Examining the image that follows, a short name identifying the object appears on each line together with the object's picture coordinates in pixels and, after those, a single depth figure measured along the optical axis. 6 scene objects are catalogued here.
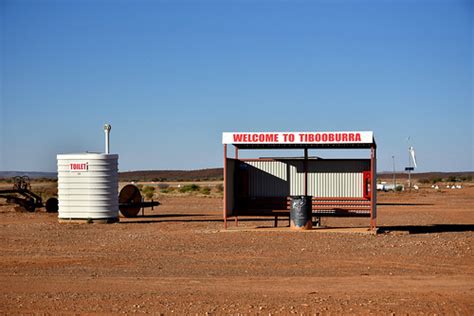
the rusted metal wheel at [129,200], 32.81
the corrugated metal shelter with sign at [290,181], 24.12
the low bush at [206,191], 65.22
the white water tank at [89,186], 27.97
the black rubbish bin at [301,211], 23.50
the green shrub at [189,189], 72.73
